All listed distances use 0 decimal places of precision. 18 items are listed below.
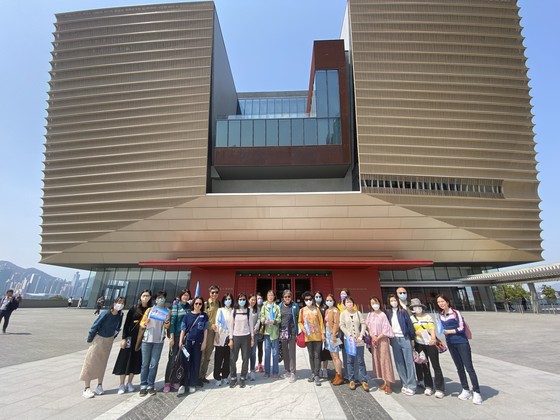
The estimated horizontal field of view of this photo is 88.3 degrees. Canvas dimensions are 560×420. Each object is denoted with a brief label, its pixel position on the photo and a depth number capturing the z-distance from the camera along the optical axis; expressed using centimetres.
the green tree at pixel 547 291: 5314
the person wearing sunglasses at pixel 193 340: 657
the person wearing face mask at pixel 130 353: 650
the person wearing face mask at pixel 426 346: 624
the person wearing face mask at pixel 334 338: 696
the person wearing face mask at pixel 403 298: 685
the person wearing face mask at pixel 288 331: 748
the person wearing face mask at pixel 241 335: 707
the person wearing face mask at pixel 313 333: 714
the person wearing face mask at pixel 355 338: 671
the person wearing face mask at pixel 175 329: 668
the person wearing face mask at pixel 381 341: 652
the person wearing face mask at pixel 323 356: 753
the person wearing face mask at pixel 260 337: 764
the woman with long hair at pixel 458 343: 592
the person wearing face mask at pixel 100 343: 631
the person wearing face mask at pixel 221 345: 720
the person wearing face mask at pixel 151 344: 643
